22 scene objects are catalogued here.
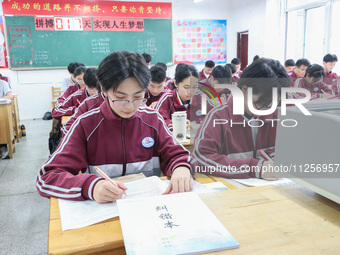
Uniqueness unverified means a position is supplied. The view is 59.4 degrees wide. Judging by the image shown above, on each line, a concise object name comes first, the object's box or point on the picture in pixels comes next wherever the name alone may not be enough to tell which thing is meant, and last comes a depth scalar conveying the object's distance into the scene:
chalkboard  5.48
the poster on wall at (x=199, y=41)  6.31
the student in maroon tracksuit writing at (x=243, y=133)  1.08
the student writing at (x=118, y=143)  0.95
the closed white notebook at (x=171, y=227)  0.51
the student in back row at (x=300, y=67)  4.57
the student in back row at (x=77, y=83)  3.62
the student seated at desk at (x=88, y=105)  2.18
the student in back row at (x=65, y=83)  5.06
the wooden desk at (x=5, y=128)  3.52
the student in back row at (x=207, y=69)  5.20
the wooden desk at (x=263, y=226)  0.52
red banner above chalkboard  5.39
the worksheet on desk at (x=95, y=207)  0.70
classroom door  6.42
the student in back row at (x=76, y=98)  2.64
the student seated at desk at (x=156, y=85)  2.75
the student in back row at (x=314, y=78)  3.64
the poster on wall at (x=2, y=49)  5.41
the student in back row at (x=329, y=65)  4.36
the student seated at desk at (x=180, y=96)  2.43
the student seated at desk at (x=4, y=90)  4.19
